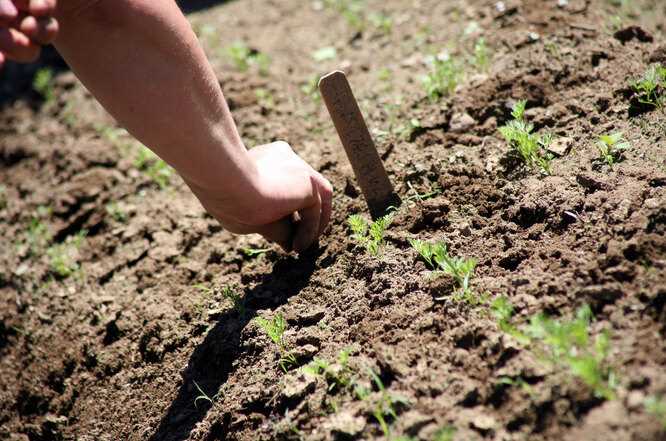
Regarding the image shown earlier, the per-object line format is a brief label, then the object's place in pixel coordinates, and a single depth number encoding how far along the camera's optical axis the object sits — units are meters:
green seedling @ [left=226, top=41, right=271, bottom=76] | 4.16
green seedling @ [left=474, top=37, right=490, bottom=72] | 3.18
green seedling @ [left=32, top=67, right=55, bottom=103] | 4.75
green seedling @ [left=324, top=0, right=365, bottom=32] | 4.31
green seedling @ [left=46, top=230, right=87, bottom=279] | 3.18
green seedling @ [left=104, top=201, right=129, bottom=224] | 3.38
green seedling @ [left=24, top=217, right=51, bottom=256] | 3.43
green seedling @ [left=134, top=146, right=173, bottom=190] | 3.54
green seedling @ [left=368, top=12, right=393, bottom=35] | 4.14
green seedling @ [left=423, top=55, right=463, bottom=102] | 3.14
